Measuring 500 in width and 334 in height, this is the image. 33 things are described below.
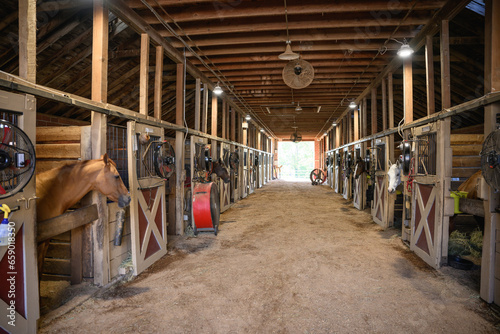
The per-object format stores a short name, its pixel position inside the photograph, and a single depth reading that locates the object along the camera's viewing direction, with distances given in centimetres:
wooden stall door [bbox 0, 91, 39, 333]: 208
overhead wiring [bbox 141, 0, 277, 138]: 404
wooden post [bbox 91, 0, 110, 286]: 328
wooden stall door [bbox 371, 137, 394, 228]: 619
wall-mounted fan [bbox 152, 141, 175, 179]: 409
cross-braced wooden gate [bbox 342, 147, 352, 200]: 1036
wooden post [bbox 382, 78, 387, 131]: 687
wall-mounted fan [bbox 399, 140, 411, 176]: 450
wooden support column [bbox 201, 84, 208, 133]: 715
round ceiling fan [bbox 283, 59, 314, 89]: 543
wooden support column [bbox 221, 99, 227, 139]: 919
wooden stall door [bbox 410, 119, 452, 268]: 389
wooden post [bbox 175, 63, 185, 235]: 565
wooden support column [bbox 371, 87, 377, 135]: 752
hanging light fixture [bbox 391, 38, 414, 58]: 457
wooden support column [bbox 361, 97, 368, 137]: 864
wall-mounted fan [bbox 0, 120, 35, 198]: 208
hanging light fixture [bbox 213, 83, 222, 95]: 721
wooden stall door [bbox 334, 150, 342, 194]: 1315
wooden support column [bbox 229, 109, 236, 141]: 1027
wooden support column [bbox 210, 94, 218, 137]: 808
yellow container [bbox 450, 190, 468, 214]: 393
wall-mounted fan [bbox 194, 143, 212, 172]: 612
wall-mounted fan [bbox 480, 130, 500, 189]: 261
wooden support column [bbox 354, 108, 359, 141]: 977
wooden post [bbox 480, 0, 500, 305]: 288
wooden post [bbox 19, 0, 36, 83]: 235
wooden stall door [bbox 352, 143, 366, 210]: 843
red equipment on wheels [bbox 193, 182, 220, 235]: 516
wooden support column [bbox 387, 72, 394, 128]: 636
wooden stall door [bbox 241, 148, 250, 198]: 1152
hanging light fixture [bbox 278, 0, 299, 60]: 480
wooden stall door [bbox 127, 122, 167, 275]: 367
